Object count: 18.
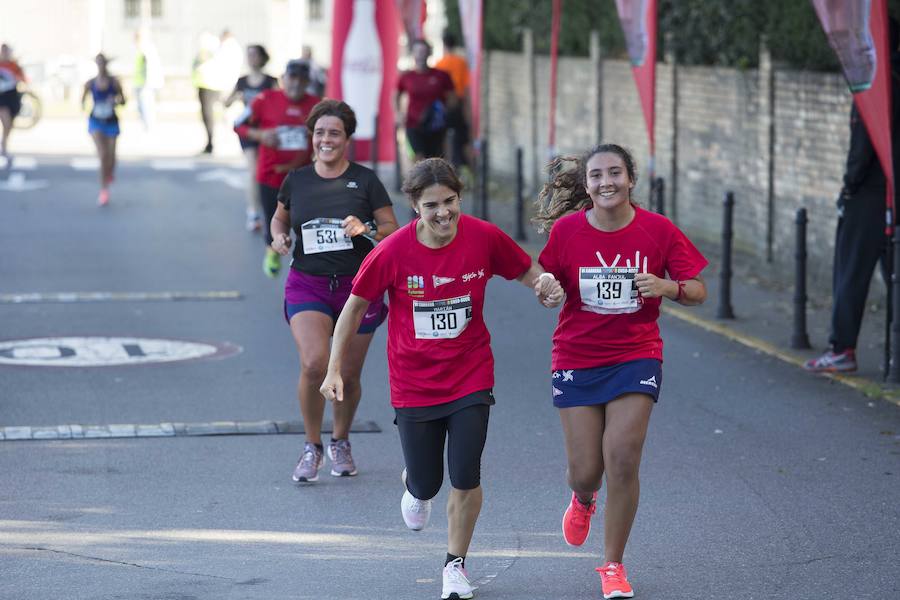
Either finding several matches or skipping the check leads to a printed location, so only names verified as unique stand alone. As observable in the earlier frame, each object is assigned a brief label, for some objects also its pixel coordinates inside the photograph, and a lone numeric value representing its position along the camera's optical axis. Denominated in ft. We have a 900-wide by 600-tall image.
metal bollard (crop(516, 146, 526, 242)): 60.49
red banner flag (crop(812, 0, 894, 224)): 34.12
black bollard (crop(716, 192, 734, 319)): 44.19
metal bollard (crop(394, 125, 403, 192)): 81.56
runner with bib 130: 21.02
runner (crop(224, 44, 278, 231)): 60.75
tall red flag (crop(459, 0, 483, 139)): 69.36
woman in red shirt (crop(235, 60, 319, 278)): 44.88
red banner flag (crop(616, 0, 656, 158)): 50.26
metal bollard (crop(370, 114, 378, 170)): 84.12
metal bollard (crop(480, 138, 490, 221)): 64.13
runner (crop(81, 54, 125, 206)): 72.28
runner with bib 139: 21.08
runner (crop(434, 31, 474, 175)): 74.38
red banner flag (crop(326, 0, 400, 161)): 82.12
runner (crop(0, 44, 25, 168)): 95.50
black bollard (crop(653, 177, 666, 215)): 48.73
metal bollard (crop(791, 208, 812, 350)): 39.29
